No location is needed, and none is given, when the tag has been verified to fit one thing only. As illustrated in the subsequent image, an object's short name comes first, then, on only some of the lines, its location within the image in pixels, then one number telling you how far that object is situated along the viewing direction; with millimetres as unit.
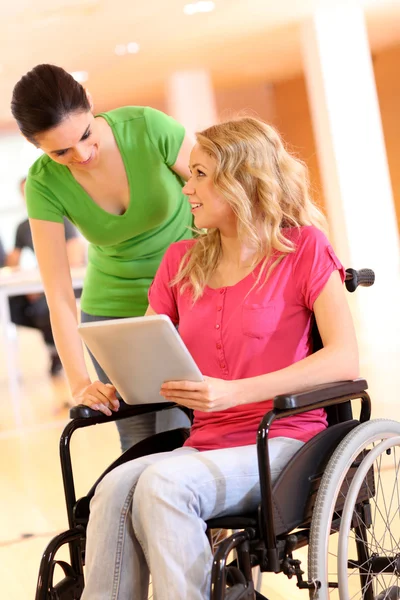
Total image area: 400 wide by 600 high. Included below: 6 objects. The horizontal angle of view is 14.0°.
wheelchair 2974
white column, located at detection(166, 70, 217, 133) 18567
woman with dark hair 3649
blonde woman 2997
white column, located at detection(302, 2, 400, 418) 15415
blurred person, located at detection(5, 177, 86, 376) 9921
